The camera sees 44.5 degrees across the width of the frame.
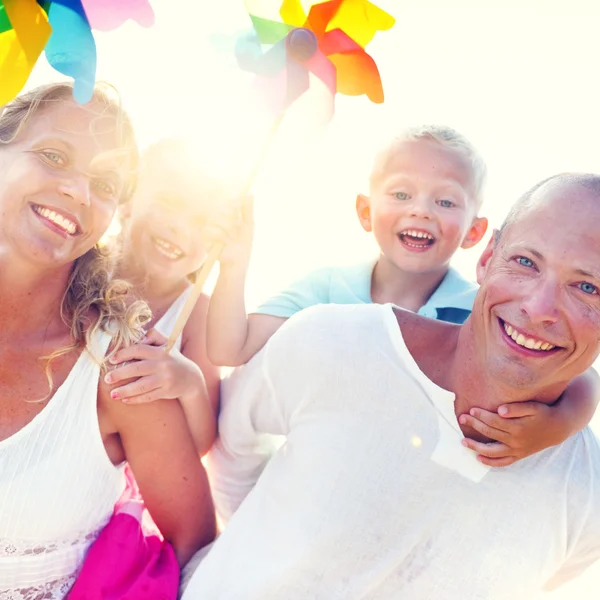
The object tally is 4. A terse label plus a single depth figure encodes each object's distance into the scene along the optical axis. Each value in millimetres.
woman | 2051
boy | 2877
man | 1882
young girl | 2812
